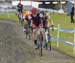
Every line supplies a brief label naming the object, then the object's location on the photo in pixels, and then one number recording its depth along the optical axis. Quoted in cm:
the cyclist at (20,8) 3465
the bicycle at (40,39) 1628
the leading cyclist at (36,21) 1668
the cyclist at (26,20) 2384
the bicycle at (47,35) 1803
